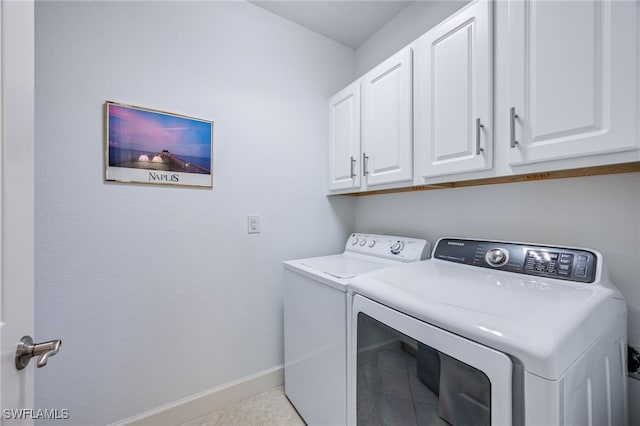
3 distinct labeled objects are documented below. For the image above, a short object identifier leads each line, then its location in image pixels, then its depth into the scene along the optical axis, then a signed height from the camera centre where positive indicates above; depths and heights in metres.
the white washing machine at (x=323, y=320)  1.20 -0.57
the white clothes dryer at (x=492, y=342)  0.59 -0.35
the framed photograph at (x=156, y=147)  1.33 +0.37
